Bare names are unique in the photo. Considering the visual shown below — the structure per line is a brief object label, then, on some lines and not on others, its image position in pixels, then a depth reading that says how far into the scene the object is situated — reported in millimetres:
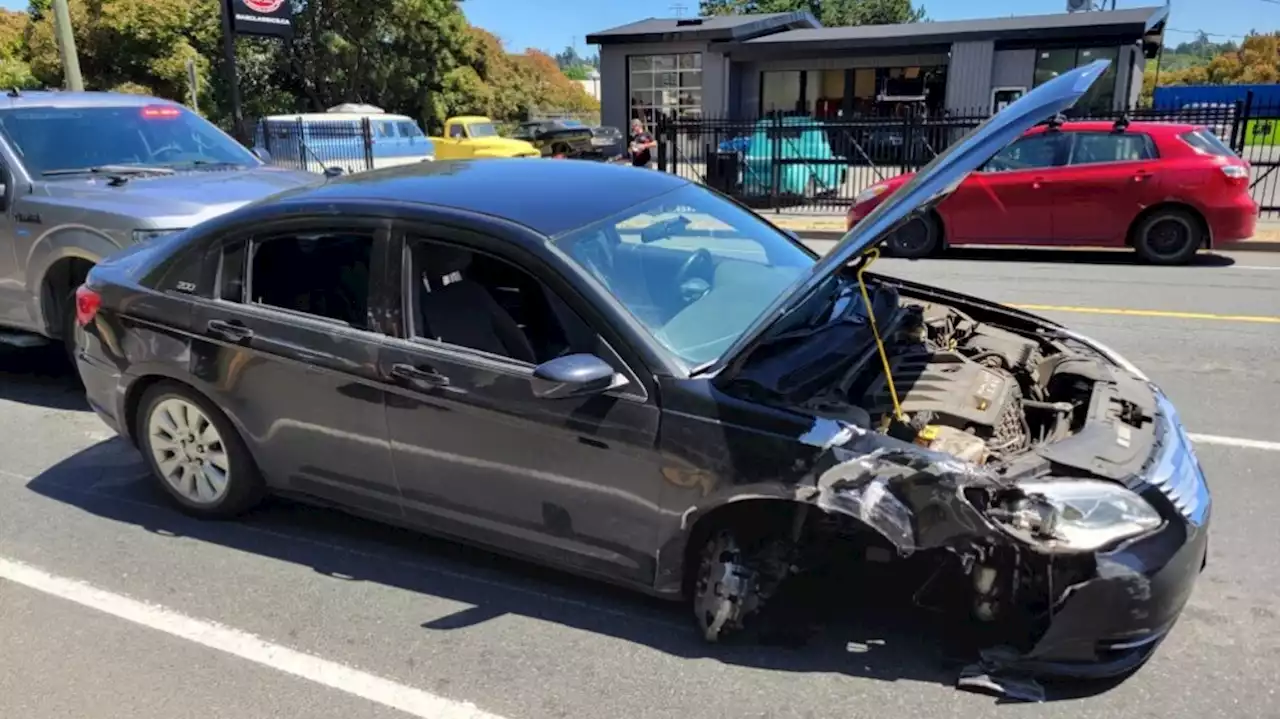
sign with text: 21516
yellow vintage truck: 23453
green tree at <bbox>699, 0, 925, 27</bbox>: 68062
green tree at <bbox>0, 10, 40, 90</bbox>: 32969
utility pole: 12852
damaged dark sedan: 2896
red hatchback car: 10398
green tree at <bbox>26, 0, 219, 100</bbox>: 35312
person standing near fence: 18469
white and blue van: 23453
